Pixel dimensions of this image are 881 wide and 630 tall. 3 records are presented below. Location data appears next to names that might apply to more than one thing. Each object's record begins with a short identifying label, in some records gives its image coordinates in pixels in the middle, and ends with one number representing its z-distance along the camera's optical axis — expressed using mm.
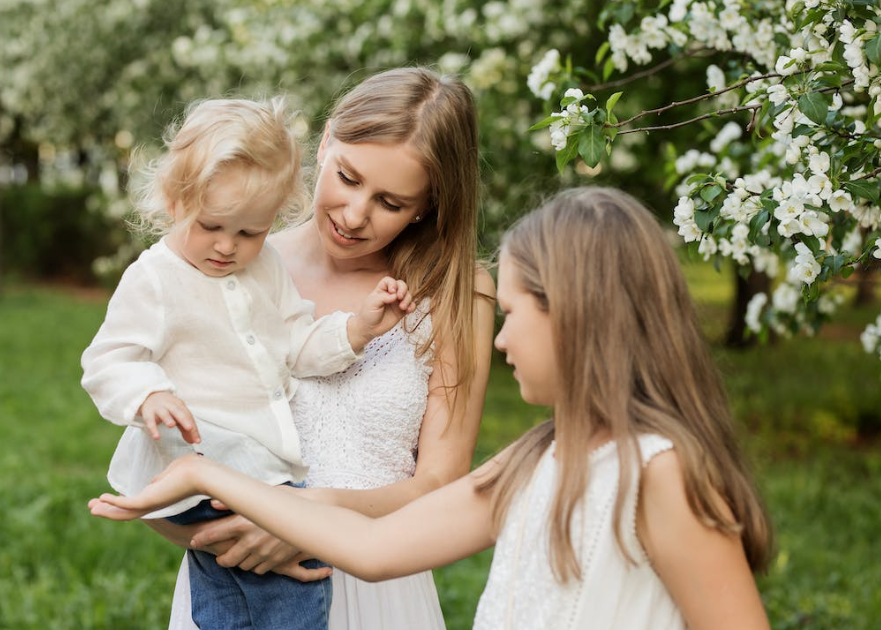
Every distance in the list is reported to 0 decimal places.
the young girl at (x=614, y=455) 1644
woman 2342
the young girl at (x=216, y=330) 2154
